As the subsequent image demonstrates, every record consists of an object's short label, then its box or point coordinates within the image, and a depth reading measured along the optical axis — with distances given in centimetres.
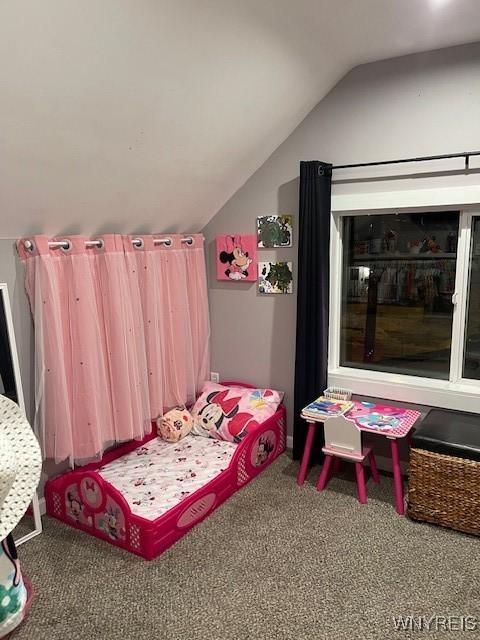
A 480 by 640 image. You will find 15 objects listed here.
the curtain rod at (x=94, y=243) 237
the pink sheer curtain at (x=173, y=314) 297
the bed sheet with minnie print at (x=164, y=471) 244
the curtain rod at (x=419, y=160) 248
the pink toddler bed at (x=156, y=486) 229
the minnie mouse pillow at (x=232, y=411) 308
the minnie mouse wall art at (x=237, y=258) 331
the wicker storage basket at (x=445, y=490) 234
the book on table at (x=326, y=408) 277
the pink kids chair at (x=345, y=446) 264
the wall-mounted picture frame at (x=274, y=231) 314
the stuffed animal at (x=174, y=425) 309
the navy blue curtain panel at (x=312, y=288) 288
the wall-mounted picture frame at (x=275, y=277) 319
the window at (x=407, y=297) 275
